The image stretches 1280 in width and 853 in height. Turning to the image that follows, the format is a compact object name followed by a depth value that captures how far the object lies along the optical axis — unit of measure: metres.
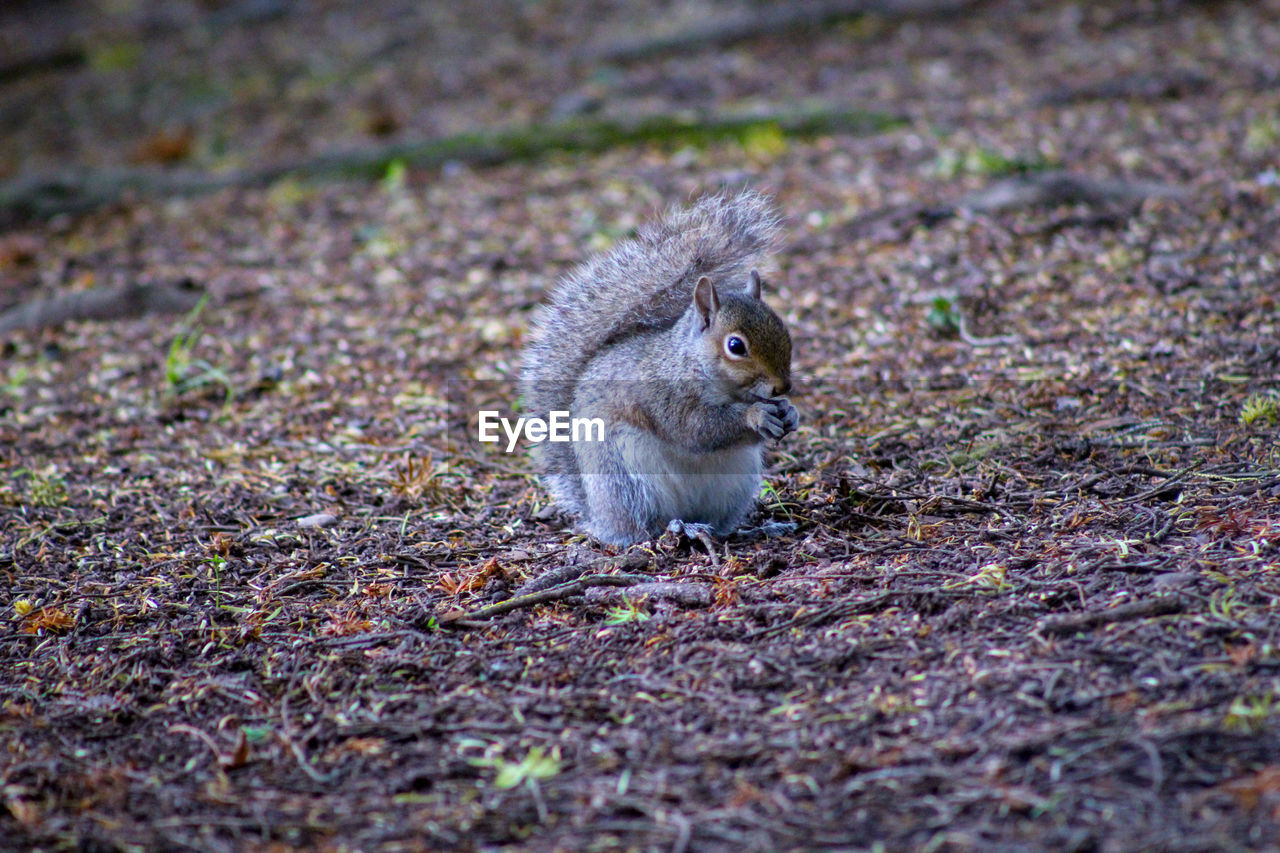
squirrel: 7.14
